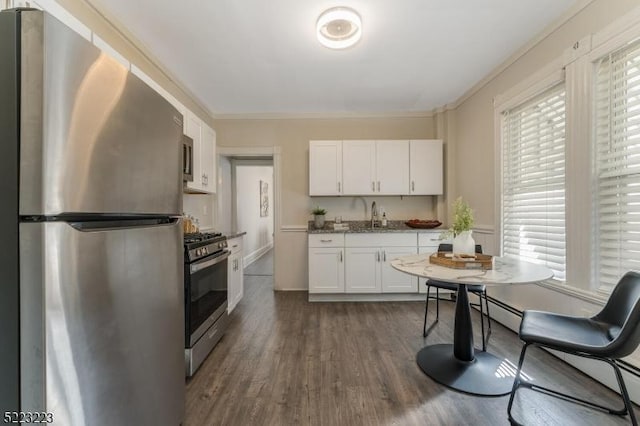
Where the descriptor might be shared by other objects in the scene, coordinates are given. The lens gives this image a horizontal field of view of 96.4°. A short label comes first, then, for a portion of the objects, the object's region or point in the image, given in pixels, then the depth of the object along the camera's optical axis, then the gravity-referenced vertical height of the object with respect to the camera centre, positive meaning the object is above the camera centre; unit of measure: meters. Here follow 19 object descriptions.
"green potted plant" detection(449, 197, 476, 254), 2.02 -0.13
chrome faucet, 4.05 -0.06
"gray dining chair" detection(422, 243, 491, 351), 2.42 -0.65
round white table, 1.67 -1.00
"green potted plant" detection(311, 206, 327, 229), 3.98 -0.08
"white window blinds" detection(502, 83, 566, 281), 2.26 +0.27
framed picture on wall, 7.83 +0.40
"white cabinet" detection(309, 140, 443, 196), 3.88 +0.64
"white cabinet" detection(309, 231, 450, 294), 3.62 -0.64
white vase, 2.08 -0.23
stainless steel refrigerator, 0.70 -0.04
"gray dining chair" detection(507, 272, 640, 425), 1.30 -0.66
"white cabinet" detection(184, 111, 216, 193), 2.84 +0.65
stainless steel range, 1.97 -0.65
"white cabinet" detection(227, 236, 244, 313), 3.07 -0.69
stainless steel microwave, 2.50 +0.48
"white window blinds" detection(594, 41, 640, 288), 1.73 +0.30
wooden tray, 1.87 -0.34
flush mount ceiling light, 2.02 +1.38
